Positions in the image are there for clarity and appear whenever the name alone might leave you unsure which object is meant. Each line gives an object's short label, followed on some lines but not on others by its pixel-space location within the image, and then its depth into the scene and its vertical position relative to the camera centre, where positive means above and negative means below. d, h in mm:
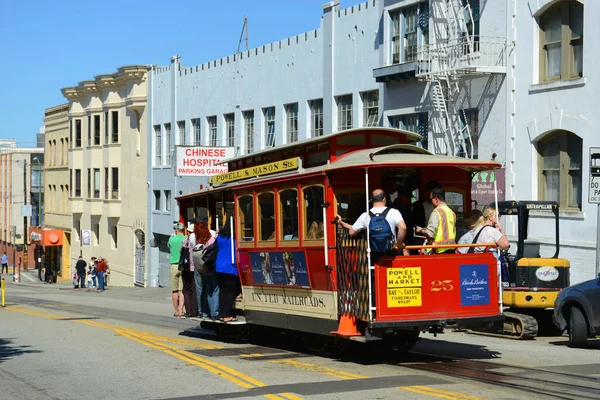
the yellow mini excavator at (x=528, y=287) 17234 -1458
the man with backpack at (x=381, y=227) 11914 -240
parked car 15195 -1685
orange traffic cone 12680 -1599
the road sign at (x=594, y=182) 17703 +495
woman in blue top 16047 -1139
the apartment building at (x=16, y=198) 78500 +741
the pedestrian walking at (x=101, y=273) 46934 -3281
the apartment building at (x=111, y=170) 50062 +2134
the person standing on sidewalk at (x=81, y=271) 49344 -3394
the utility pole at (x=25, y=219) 73875 -977
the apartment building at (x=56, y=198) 62094 +604
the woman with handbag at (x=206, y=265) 16188 -1002
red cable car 12281 -654
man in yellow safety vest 12578 -226
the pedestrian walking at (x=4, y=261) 73019 -4220
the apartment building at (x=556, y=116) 22062 +2244
